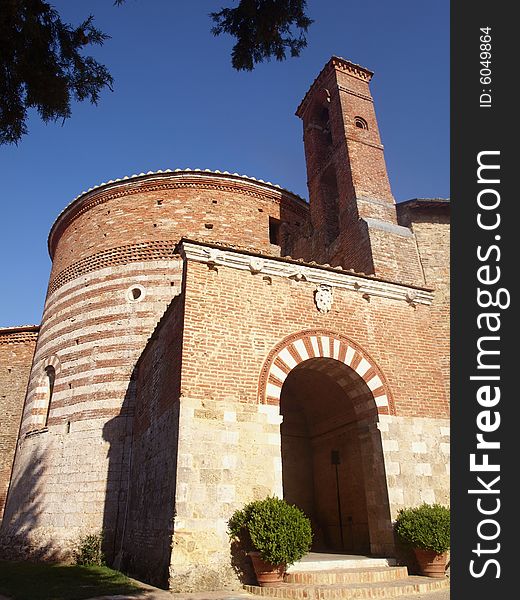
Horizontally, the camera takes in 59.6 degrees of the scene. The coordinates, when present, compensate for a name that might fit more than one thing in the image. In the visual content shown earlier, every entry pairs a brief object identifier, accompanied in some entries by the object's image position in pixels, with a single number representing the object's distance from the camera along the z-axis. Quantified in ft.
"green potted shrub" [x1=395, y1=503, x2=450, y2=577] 24.31
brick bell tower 42.09
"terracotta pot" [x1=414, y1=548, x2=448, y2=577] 24.45
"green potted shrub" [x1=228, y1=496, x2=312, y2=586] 21.34
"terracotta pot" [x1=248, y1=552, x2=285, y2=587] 21.43
